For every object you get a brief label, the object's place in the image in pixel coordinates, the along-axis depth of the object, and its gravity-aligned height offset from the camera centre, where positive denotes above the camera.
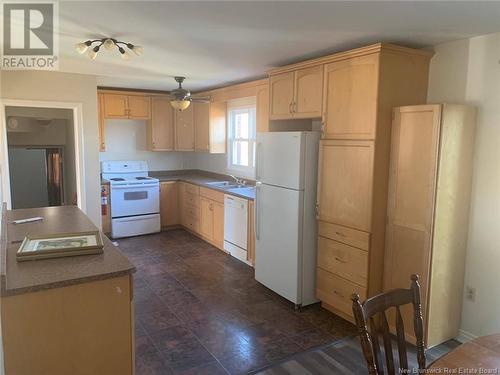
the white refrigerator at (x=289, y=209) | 3.17 -0.57
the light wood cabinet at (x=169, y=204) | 5.88 -0.95
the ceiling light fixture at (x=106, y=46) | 2.70 +0.74
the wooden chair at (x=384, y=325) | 1.30 -0.67
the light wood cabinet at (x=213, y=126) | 5.50 +0.28
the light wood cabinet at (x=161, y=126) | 5.86 +0.29
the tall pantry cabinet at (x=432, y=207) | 2.53 -0.42
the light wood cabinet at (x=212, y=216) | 4.90 -0.98
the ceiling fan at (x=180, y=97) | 4.40 +0.56
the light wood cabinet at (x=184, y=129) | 6.04 +0.25
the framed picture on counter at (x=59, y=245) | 1.87 -0.55
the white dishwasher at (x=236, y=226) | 4.36 -0.98
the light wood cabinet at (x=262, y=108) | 4.05 +0.42
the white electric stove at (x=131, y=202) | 5.39 -0.86
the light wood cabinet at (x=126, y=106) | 5.46 +0.57
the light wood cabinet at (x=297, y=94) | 3.13 +0.47
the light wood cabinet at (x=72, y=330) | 1.59 -0.85
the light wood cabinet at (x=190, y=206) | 5.53 -0.94
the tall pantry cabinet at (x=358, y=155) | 2.70 -0.06
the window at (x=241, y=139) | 5.13 +0.09
